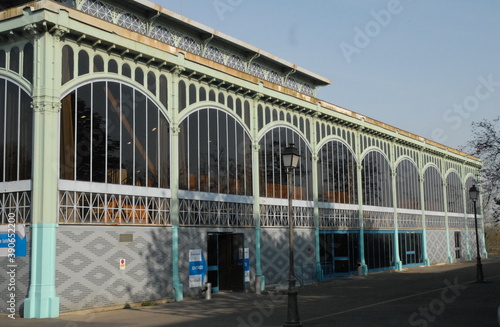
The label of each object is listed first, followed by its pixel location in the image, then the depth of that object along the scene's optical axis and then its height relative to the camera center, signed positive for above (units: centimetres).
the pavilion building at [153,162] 2072 +328
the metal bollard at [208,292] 2611 -232
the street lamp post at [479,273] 3156 -221
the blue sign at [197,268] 2639 -132
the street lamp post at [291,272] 1599 -100
